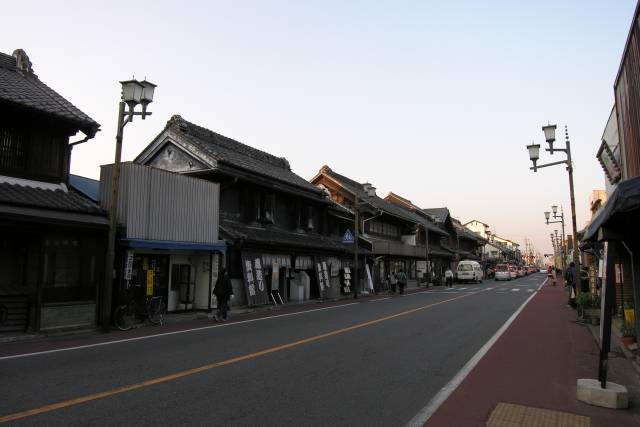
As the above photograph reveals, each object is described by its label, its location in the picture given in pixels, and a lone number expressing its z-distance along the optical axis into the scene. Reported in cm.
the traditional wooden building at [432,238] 5296
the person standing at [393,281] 3418
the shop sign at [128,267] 1496
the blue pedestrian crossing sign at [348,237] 2952
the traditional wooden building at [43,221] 1228
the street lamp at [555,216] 3541
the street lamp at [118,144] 1367
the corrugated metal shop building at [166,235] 1528
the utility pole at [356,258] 2916
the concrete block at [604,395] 618
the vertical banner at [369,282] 3419
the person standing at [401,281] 3255
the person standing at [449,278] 4594
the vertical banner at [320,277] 2696
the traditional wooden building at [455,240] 6359
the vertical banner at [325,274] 2764
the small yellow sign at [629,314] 1126
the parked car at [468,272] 5209
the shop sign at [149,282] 1589
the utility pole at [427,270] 4567
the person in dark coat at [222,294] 1588
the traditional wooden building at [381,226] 3816
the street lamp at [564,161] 1789
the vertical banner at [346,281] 3034
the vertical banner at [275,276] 2332
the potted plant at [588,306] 1574
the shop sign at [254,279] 2045
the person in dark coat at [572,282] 2013
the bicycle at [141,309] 1426
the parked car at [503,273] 6269
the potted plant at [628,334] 1016
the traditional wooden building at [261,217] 2123
